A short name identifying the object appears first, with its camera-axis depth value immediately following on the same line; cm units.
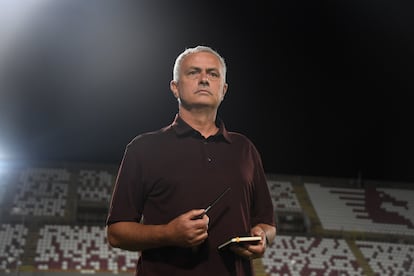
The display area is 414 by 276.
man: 446
